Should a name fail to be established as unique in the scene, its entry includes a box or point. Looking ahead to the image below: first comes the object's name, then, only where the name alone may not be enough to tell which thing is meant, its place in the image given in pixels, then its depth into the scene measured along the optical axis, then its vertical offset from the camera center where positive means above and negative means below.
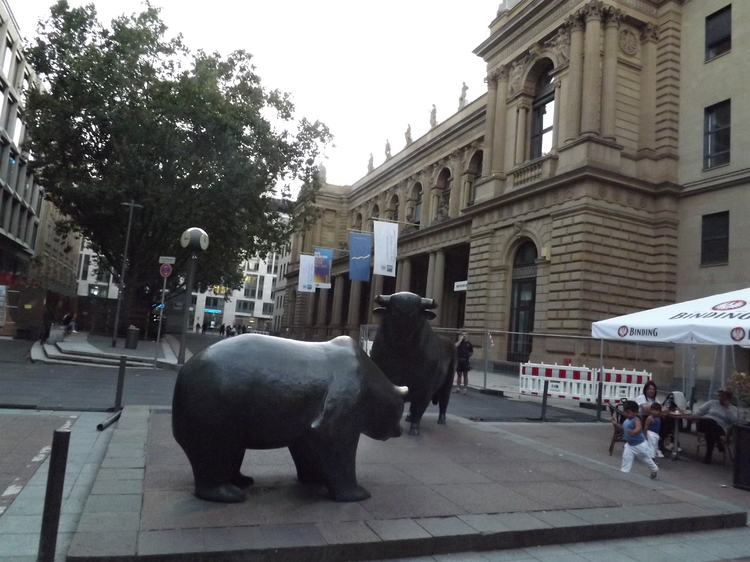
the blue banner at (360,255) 31.70 +4.53
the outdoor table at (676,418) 8.70 -0.70
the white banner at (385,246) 29.22 +4.72
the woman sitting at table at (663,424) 9.32 -0.85
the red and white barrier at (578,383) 16.36 -0.58
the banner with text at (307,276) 38.08 +3.77
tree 26.94 +8.60
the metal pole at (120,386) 9.54 -1.10
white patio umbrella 8.35 +0.72
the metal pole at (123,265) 26.09 +2.45
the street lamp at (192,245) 15.19 +2.03
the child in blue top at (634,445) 7.43 -0.98
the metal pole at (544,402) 12.50 -0.94
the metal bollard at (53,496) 3.50 -1.07
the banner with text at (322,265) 37.16 +4.44
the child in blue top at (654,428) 8.16 -0.86
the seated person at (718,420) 8.74 -0.66
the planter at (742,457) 7.31 -0.98
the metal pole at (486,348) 18.84 +0.14
